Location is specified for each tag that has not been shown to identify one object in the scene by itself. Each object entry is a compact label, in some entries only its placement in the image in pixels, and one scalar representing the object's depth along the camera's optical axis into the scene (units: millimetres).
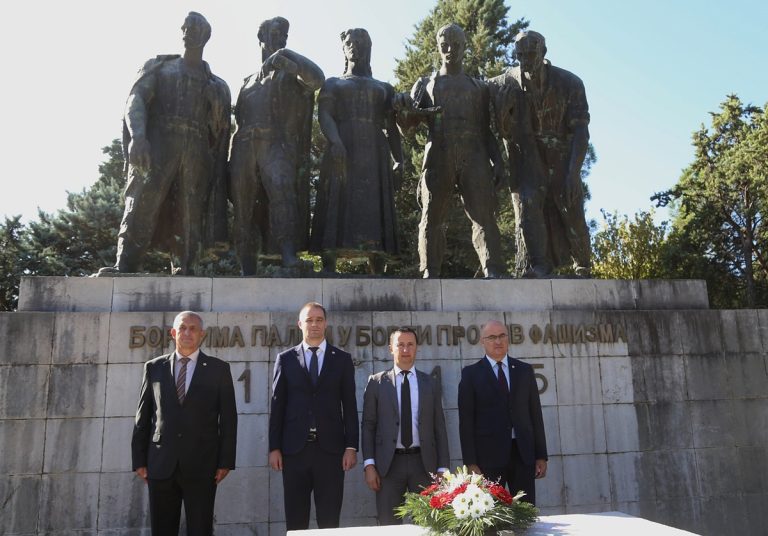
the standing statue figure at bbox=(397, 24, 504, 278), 7996
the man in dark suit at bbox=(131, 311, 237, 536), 4398
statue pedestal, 5812
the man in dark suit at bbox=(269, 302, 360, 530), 4617
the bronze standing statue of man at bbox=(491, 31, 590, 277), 8180
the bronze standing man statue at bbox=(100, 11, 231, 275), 7133
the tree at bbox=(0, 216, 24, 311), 19406
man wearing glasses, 4781
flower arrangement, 3051
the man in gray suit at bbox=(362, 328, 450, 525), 4590
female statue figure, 7809
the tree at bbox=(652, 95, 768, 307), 21859
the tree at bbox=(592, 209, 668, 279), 24750
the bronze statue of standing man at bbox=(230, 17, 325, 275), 7520
